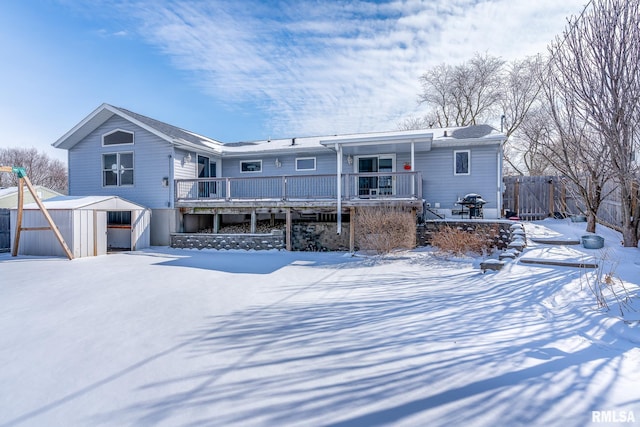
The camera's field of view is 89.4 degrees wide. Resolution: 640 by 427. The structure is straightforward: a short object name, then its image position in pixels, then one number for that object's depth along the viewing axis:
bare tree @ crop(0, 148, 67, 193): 33.56
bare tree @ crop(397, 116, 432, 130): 27.37
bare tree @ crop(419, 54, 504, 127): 24.16
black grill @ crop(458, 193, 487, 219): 11.13
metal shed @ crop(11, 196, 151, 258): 9.90
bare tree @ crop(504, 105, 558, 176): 22.53
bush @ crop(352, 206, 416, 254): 9.34
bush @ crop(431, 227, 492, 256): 8.84
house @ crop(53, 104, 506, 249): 11.86
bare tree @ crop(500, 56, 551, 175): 22.45
